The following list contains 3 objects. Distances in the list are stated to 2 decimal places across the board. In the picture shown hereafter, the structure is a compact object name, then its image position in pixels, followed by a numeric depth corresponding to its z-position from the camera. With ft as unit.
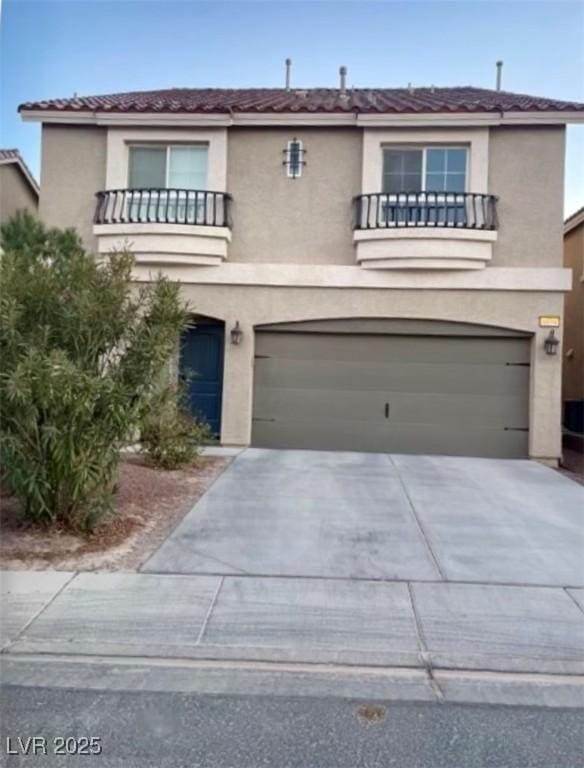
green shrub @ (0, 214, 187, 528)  16.16
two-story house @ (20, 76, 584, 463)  34.04
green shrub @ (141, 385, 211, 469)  27.45
